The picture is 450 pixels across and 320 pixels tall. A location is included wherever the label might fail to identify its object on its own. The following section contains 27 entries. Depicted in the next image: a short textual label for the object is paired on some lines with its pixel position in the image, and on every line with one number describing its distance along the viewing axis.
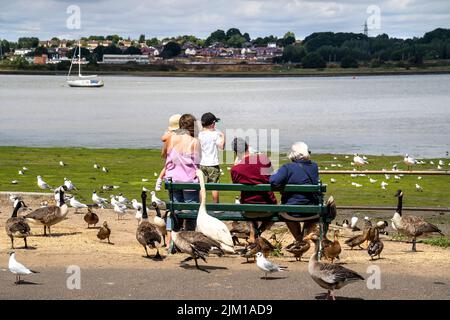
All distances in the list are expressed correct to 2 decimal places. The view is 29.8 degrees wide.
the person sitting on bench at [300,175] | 11.77
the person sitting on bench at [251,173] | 11.95
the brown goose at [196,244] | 10.88
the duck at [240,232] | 13.33
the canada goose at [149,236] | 11.98
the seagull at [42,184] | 23.39
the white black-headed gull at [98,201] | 20.73
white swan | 11.08
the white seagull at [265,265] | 10.46
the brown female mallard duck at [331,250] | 11.89
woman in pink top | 12.14
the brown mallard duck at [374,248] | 12.24
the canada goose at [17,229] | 12.75
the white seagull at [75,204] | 18.30
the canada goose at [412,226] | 13.87
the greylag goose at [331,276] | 9.55
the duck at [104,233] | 14.23
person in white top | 12.61
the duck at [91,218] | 15.95
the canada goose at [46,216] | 14.27
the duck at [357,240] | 13.84
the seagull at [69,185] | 22.87
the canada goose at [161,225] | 13.75
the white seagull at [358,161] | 30.86
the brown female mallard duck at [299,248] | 11.84
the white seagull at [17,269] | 10.28
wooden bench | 11.55
